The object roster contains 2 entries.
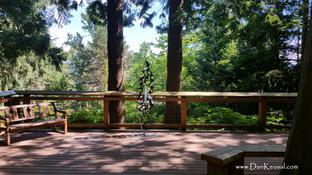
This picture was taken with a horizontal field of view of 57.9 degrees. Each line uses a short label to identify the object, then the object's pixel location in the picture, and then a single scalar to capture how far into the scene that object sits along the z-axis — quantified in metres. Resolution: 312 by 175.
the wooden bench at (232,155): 2.60
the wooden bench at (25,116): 5.12
